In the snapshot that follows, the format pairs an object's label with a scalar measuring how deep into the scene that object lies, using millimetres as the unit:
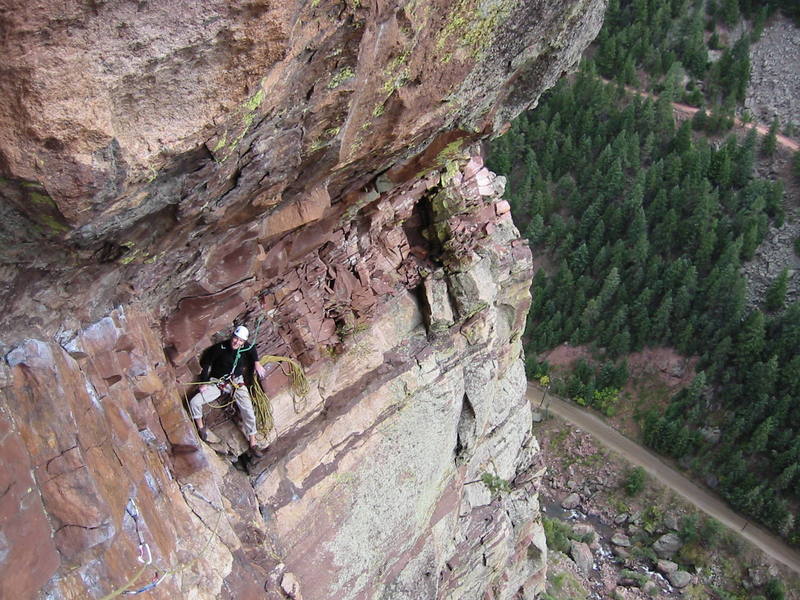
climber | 11703
